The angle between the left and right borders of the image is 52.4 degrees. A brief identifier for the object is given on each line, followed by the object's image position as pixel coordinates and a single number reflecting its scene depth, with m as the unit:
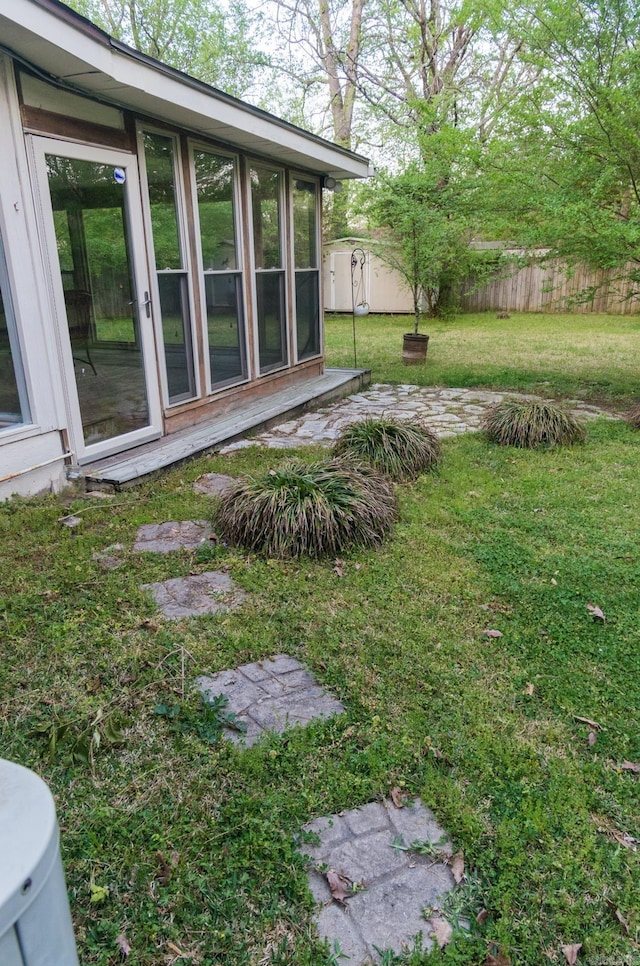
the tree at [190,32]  18.27
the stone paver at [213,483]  4.38
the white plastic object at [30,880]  0.76
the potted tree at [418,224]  8.18
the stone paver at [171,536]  3.53
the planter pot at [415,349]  9.49
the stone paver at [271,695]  2.23
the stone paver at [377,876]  1.55
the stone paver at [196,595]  2.93
